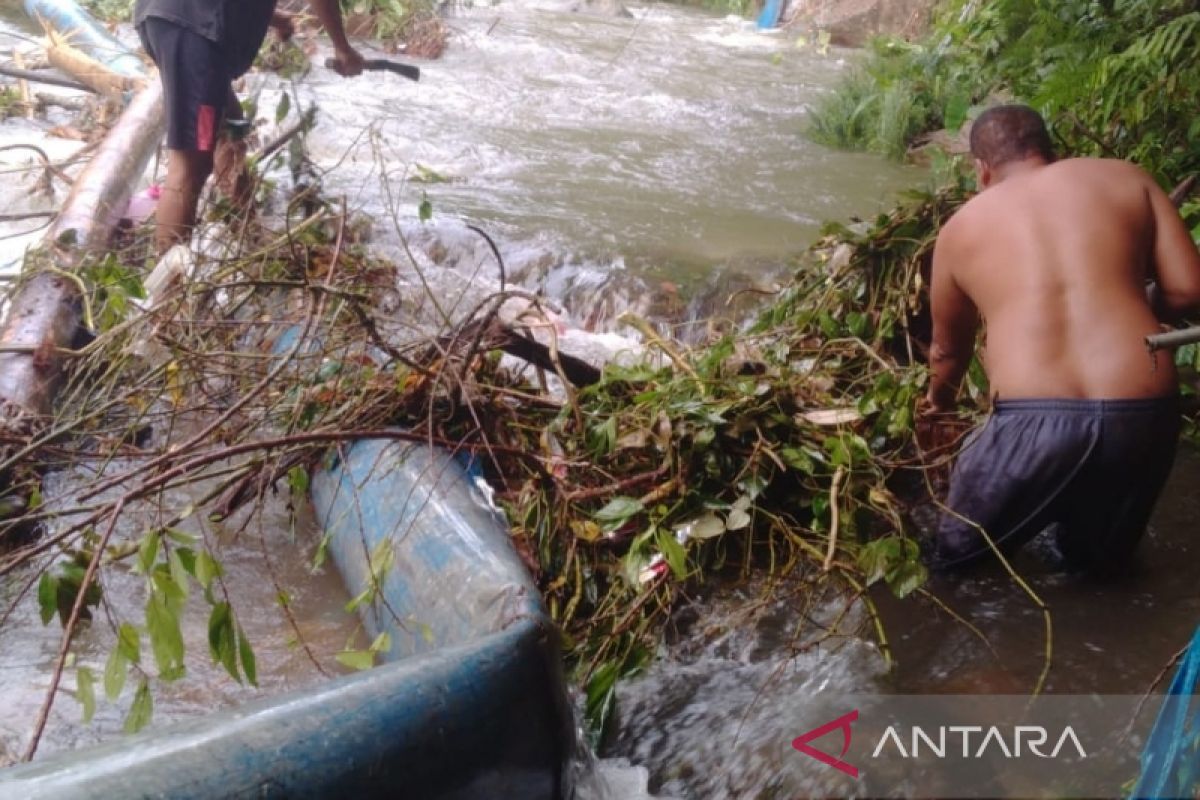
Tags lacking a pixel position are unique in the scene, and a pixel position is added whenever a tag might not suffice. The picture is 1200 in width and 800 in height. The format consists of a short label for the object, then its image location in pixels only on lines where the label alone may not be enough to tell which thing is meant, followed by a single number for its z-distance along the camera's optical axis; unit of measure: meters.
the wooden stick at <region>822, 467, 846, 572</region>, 2.59
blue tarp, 1.35
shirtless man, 2.51
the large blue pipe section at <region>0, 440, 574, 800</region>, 1.69
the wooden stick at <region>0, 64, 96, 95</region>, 6.86
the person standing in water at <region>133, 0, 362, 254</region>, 4.39
